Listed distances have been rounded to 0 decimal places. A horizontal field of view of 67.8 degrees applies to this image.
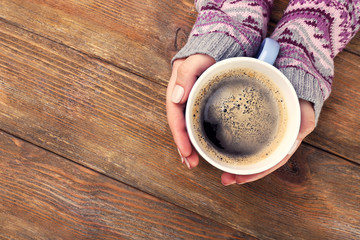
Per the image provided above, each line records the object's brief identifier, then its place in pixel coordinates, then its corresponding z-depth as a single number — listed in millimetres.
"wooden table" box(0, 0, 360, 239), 646
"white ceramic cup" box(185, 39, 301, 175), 437
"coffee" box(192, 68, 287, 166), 481
